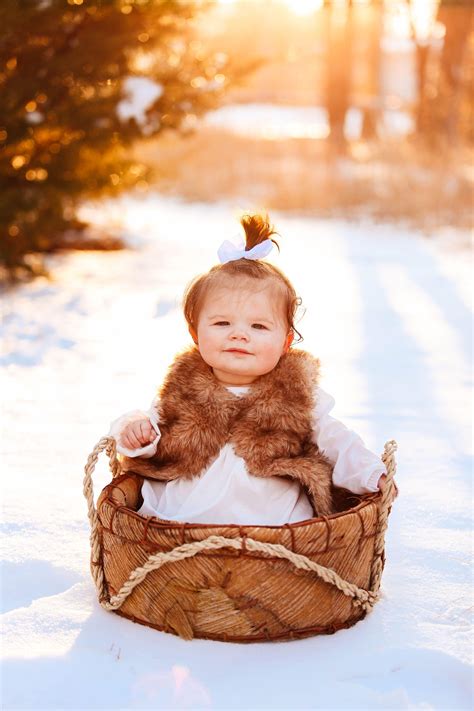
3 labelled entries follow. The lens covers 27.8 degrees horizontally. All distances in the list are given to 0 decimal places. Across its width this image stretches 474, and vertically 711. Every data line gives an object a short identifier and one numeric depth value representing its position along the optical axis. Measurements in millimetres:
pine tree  5336
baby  2164
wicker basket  1877
